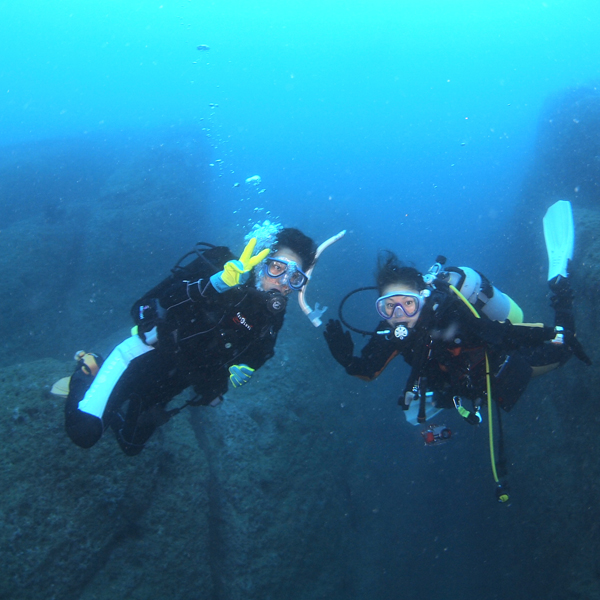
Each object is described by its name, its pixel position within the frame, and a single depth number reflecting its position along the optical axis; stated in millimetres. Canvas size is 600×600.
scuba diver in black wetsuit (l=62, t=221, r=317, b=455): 3326
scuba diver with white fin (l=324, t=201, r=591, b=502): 3533
